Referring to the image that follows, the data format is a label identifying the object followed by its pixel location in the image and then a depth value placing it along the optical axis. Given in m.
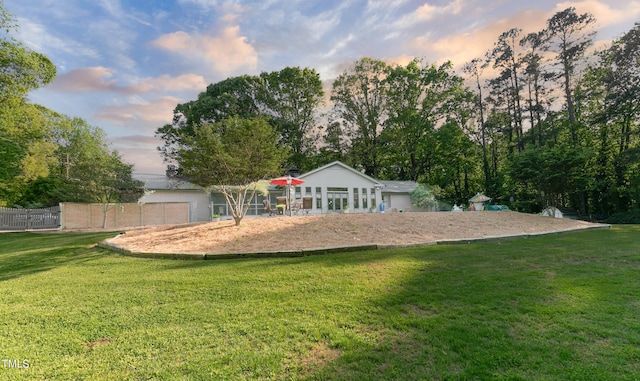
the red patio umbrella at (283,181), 14.53
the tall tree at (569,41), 22.20
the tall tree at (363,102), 34.09
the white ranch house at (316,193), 21.97
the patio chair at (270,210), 17.48
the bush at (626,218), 18.55
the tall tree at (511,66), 28.31
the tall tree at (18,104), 17.09
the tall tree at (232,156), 9.98
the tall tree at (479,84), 31.78
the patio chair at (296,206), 17.92
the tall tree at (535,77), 25.41
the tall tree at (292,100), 31.84
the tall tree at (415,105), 32.28
